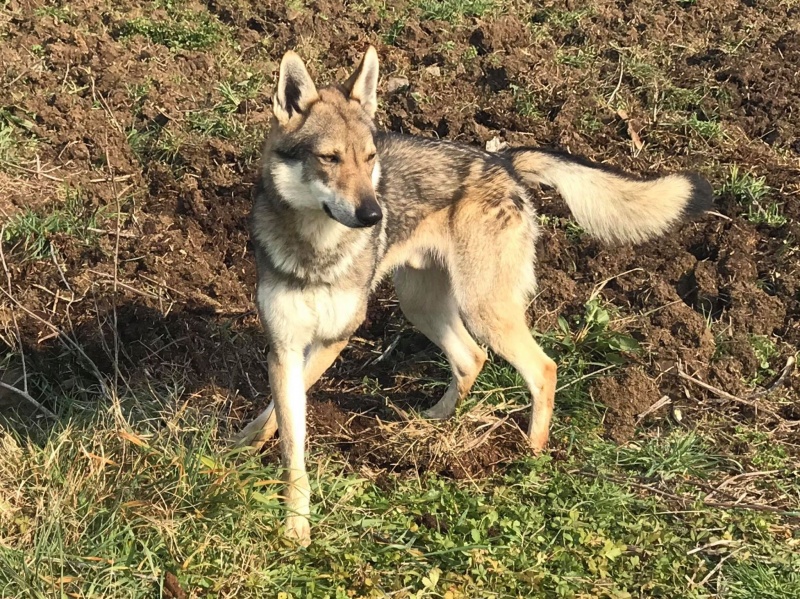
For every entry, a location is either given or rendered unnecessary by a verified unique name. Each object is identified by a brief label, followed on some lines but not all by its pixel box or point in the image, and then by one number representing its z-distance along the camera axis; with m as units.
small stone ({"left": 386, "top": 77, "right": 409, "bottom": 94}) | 7.20
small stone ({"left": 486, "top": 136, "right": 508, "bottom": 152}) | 6.43
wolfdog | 3.92
